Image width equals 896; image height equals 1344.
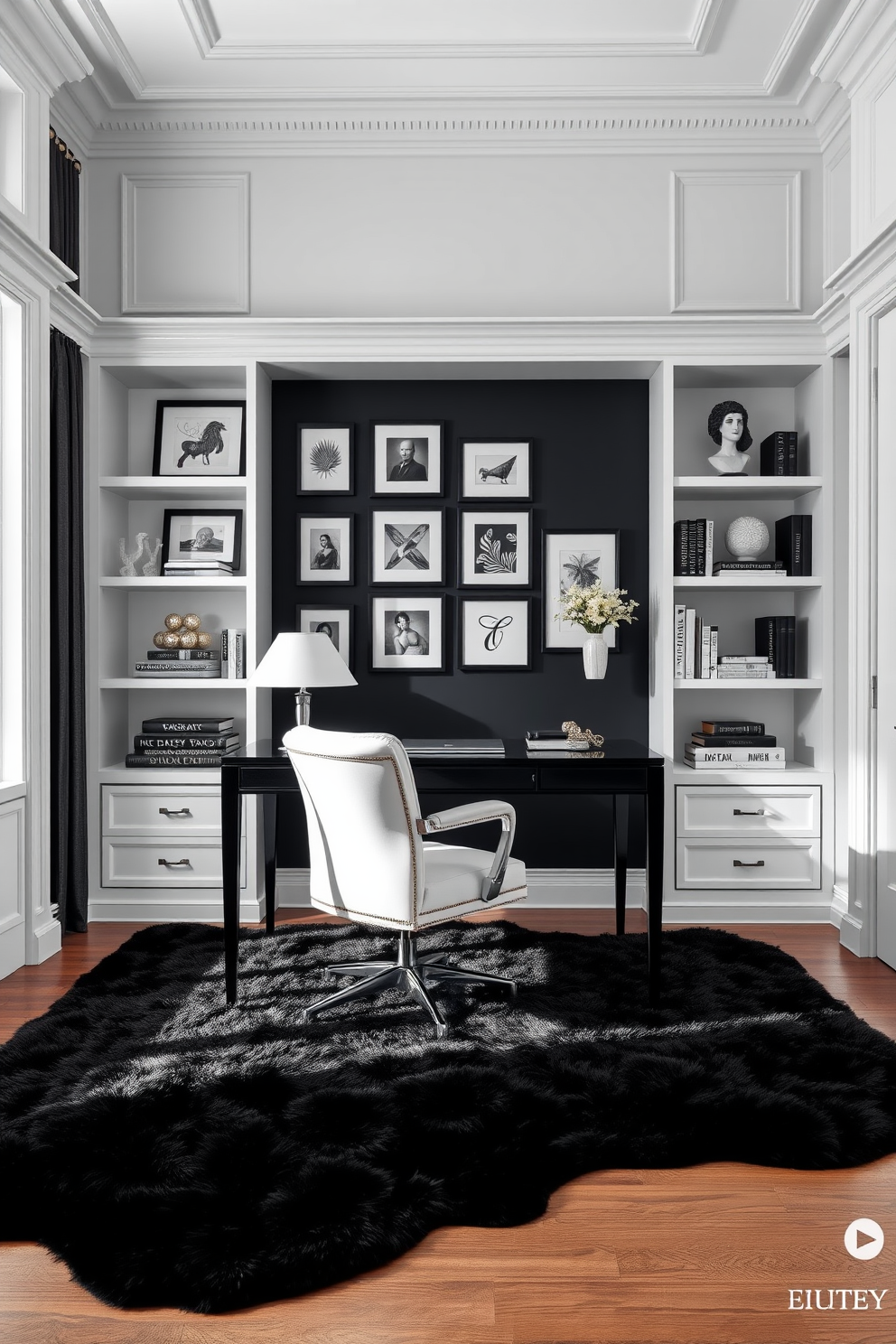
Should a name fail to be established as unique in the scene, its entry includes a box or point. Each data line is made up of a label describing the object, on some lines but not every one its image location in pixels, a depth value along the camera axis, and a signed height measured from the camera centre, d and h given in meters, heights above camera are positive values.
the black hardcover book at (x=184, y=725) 4.17 -0.24
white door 3.49 +0.11
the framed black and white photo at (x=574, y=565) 4.40 +0.49
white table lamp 3.45 +0.02
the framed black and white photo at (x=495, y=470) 4.39 +0.93
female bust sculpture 4.21 +1.05
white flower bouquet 3.86 +0.25
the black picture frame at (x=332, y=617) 4.41 +0.25
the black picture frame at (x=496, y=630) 4.42 +0.19
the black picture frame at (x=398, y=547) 4.41 +0.57
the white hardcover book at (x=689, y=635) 4.19 +0.16
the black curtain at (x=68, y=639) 3.82 +0.13
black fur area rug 1.84 -1.07
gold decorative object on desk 3.33 -0.23
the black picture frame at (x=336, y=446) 4.41 +1.03
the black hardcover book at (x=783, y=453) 4.17 +0.97
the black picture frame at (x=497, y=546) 4.41 +0.56
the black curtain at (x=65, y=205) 3.91 +1.98
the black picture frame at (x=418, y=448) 4.39 +1.04
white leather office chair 2.70 -0.55
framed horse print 4.38 +1.08
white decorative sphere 4.23 +0.60
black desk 3.06 -0.36
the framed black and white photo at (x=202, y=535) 4.39 +0.64
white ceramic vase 4.04 +0.06
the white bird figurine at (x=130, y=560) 4.26 +0.50
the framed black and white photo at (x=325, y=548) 4.42 +0.57
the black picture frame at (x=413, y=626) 4.41 +0.21
